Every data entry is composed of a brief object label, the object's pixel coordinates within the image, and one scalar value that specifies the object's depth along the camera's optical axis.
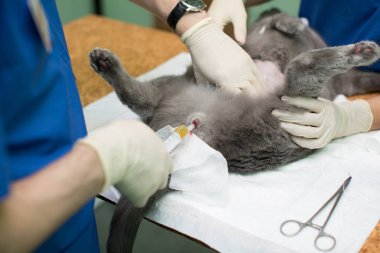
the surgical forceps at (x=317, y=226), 0.92
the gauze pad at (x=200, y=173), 1.06
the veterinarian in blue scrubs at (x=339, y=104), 1.20
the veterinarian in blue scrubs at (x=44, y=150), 0.57
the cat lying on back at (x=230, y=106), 1.14
